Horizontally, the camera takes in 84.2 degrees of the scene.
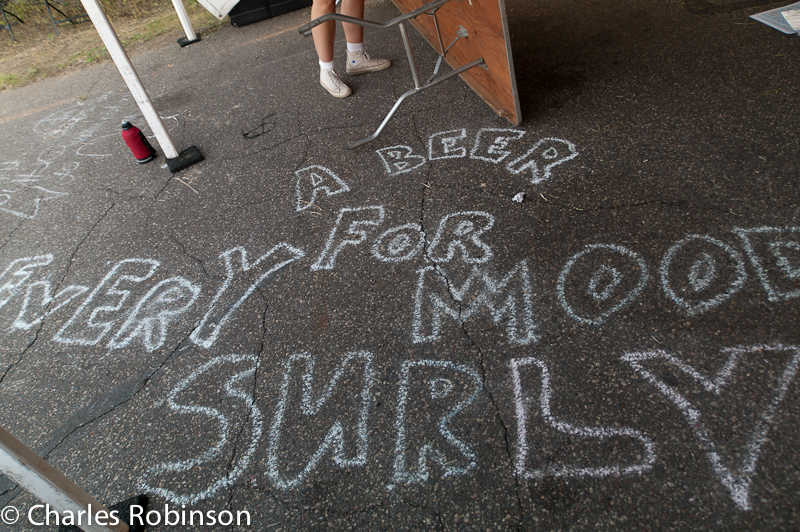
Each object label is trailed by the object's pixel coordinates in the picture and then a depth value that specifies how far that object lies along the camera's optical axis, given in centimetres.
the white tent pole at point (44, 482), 141
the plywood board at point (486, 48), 289
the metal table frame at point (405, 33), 279
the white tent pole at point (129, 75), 319
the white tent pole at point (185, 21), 593
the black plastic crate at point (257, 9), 620
